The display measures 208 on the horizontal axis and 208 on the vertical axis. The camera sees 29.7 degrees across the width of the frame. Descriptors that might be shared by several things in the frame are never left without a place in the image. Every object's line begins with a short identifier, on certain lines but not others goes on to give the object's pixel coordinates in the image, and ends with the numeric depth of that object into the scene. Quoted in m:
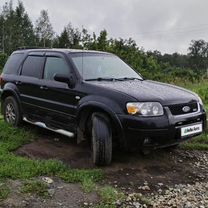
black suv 5.31
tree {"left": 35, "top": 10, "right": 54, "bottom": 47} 80.56
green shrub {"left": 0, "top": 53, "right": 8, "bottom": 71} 39.62
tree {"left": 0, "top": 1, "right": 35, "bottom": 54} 74.75
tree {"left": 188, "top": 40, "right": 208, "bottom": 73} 75.64
